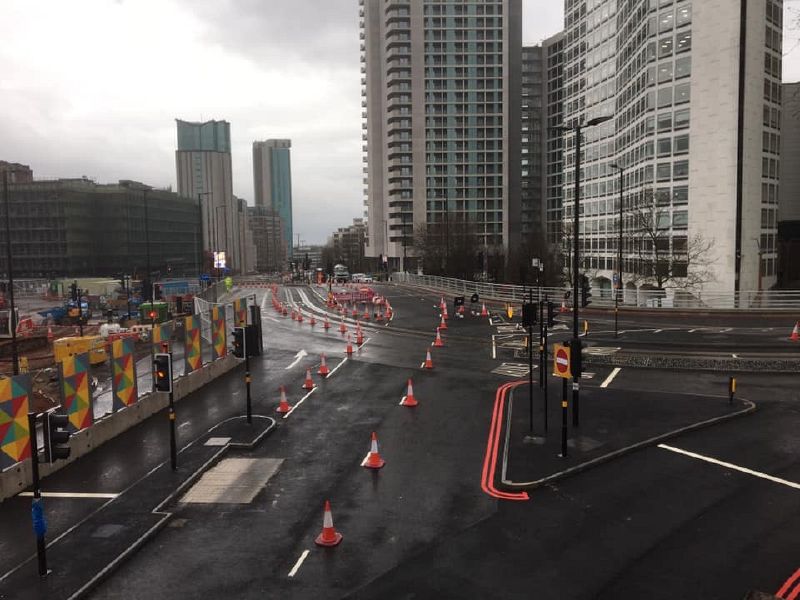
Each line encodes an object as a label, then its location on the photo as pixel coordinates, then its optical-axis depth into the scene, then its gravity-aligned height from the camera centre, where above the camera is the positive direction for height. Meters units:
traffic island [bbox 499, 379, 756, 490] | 13.65 -4.50
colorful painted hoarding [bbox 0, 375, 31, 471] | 12.56 -3.09
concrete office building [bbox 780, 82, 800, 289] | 76.25 +9.74
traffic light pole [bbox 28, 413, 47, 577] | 9.38 -3.83
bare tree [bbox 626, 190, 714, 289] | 53.38 +0.09
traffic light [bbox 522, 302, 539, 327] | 17.14 -1.61
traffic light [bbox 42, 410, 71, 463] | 10.25 -2.80
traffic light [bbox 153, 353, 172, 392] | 14.26 -2.52
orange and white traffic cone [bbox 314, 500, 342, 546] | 10.41 -4.54
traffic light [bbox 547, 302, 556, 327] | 18.02 -1.72
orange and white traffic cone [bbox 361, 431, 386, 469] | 14.16 -4.52
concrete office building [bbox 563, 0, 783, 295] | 58.12 +11.46
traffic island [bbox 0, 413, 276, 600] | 9.25 -4.60
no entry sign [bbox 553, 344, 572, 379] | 14.70 -2.52
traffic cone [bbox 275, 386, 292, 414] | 18.94 -4.43
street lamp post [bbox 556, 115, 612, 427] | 14.48 -2.09
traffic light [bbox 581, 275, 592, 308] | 23.47 -1.54
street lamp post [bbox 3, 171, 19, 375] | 20.16 -2.64
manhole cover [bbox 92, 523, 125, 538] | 10.80 -4.60
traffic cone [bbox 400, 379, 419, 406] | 19.66 -4.45
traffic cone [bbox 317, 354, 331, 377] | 24.48 -4.31
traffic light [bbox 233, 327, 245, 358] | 17.68 -2.30
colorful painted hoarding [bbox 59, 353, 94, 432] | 14.81 -3.05
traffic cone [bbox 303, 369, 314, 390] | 22.18 -4.39
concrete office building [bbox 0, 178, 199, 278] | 111.06 +6.16
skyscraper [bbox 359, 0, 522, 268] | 128.50 +29.44
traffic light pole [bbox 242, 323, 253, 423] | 17.20 -3.18
